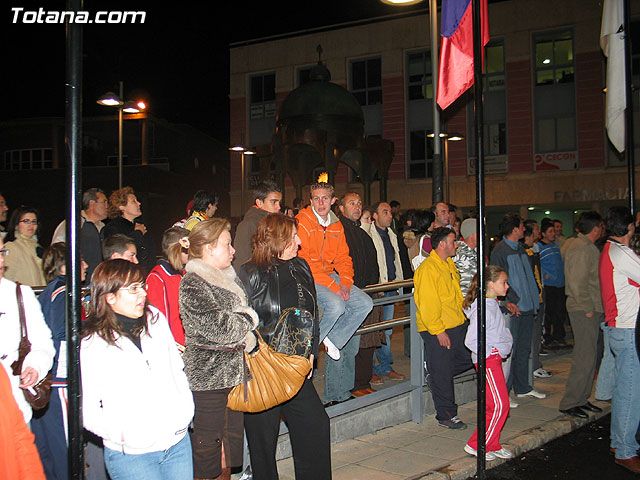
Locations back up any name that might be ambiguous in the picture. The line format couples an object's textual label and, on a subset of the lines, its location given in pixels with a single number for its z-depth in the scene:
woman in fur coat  4.16
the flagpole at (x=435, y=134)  11.70
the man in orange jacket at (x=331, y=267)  6.09
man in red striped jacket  5.95
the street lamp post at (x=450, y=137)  18.81
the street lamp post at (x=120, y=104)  16.11
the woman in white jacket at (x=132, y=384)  3.25
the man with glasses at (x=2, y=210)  7.53
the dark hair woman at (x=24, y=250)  6.97
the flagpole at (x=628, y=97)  9.04
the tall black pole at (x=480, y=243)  5.32
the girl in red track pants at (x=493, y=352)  6.06
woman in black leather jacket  4.56
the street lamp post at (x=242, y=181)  32.83
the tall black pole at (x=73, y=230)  2.93
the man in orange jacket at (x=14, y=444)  2.66
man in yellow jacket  6.85
